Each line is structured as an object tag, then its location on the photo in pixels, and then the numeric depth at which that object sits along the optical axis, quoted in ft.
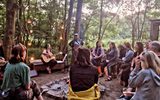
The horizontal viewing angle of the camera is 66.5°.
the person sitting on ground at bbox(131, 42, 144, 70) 9.51
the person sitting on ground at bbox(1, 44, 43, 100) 5.59
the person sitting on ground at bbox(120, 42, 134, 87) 11.52
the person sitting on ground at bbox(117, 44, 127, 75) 13.77
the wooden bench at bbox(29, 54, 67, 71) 15.17
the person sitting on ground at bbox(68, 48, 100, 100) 5.20
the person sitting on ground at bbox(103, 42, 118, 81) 13.55
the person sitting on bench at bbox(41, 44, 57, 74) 15.34
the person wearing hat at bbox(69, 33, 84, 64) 14.94
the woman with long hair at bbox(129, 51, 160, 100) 5.10
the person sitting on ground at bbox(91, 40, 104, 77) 14.37
